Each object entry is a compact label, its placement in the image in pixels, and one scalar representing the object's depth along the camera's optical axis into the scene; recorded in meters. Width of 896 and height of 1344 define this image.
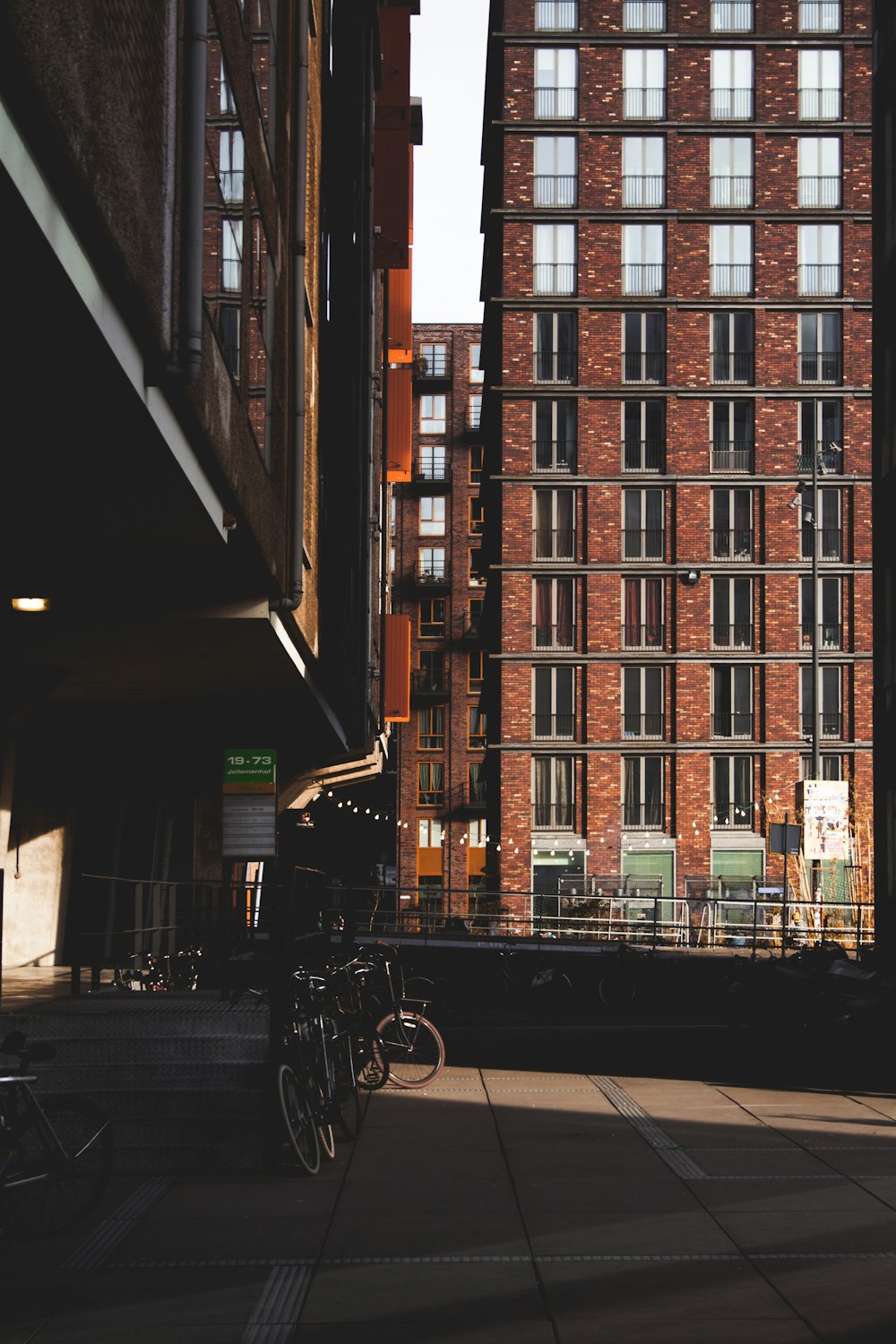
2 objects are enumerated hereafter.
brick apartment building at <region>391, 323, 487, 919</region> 90.38
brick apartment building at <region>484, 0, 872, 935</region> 54.22
